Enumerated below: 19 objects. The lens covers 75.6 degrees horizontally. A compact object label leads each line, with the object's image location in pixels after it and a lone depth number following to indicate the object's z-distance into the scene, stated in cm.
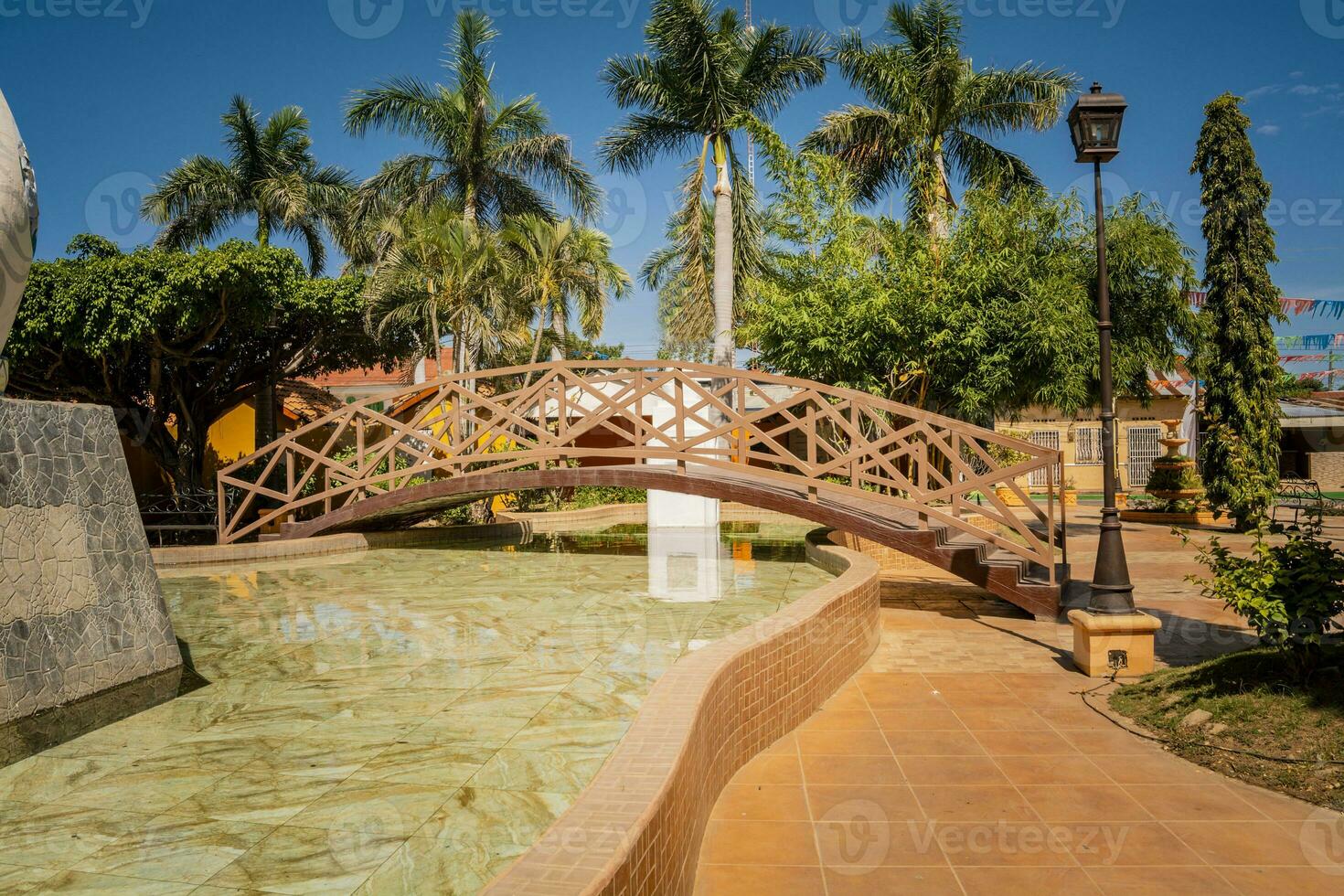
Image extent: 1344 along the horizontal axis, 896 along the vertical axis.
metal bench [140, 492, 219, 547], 1485
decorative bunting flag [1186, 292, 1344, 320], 4544
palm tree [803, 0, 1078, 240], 1758
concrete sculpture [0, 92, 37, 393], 411
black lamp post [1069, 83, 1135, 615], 658
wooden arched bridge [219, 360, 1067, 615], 864
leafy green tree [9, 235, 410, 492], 1431
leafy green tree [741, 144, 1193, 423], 1357
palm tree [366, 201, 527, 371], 1647
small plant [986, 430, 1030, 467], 1965
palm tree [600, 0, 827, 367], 1808
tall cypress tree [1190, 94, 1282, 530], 1619
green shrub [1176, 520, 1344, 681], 500
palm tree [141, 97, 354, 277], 2261
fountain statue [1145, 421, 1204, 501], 1855
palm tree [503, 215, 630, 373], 1855
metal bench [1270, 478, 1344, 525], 1185
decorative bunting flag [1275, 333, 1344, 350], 5141
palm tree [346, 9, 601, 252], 2141
